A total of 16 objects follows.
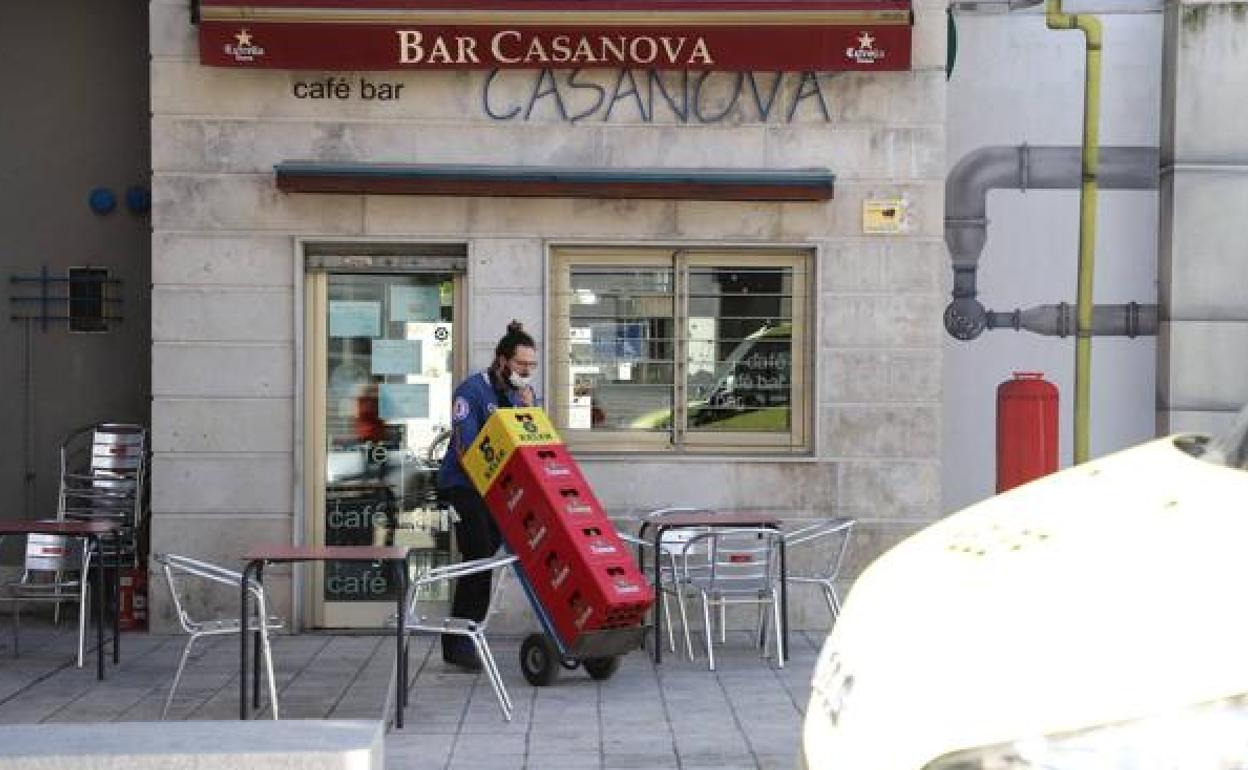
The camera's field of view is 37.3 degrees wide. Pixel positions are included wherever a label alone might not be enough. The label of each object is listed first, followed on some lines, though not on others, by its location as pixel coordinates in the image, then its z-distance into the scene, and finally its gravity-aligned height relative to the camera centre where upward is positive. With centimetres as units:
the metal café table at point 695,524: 966 -86
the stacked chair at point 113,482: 1138 -79
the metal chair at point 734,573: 973 -113
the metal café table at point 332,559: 782 -90
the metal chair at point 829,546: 989 -107
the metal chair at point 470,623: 825 -121
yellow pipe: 1173 +104
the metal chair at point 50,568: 1012 -119
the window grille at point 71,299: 1180 +35
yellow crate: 912 -40
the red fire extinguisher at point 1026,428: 1041 -36
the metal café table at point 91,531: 926 -89
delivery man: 940 -52
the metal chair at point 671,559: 995 -110
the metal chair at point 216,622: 798 -118
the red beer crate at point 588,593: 874 -111
